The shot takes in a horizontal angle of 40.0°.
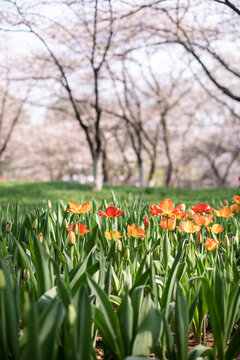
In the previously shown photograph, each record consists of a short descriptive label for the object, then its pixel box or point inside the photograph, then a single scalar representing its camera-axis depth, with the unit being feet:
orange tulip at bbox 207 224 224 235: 6.07
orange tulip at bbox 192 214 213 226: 5.92
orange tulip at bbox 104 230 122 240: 5.74
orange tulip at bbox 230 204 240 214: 7.21
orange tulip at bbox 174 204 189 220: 6.13
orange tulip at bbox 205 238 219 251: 5.19
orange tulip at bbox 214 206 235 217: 6.57
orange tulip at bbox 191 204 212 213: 6.47
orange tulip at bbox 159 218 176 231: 6.12
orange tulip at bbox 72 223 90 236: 5.83
